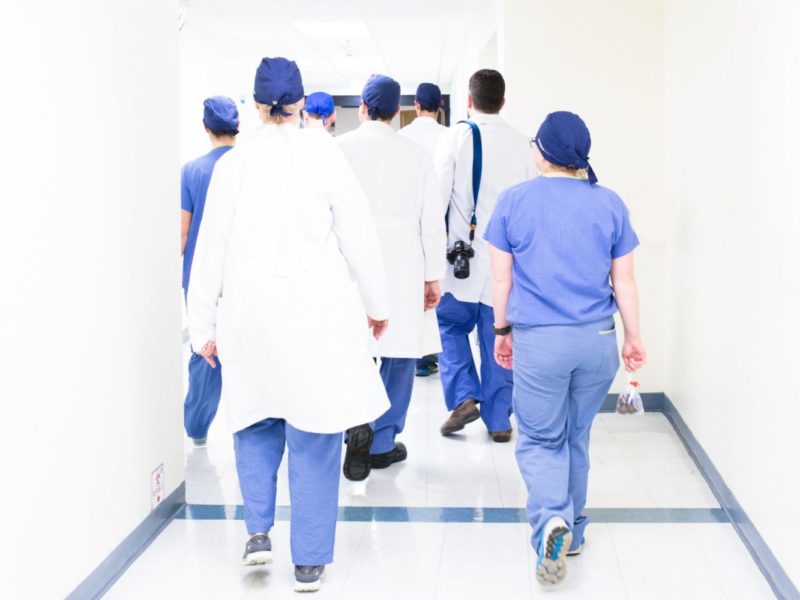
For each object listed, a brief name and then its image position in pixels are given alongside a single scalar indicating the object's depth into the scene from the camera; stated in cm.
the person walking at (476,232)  430
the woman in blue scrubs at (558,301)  288
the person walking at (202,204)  413
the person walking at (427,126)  492
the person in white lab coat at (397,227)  391
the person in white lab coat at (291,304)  283
